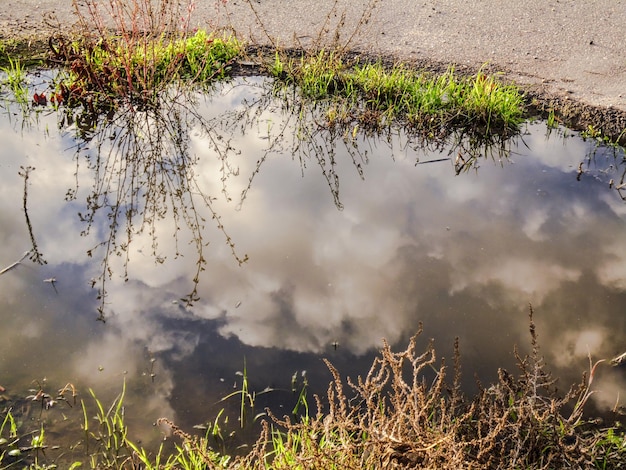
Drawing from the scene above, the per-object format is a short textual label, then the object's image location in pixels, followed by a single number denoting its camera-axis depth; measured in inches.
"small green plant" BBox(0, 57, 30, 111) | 183.6
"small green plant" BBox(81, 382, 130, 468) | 94.0
